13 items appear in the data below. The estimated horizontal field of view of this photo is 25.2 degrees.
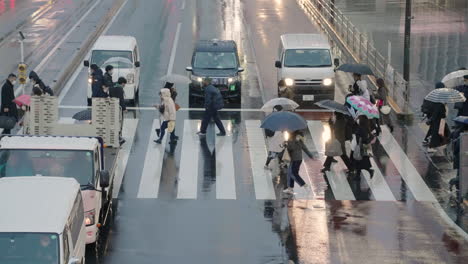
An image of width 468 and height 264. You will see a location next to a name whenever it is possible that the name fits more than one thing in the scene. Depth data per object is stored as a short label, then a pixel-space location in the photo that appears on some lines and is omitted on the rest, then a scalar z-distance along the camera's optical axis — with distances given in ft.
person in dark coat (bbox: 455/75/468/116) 83.97
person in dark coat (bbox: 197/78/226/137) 89.66
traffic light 100.07
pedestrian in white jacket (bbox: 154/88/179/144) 86.33
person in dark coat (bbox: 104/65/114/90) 89.05
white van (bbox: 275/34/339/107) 102.94
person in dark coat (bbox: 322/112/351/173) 77.97
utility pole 103.76
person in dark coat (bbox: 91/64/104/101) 89.72
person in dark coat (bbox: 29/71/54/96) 88.74
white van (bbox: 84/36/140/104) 101.91
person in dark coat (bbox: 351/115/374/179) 77.08
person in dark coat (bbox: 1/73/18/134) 84.84
